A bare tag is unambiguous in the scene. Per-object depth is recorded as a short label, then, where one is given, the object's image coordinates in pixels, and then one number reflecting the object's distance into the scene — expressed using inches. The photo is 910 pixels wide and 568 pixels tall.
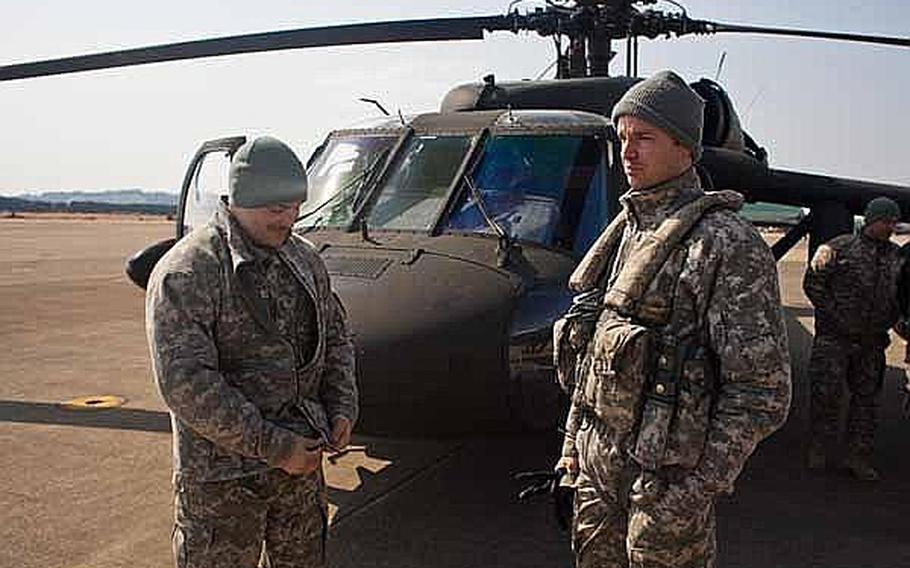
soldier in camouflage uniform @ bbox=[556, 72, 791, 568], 88.7
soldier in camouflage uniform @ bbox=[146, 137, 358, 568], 96.7
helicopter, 154.5
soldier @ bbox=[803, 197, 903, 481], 218.5
